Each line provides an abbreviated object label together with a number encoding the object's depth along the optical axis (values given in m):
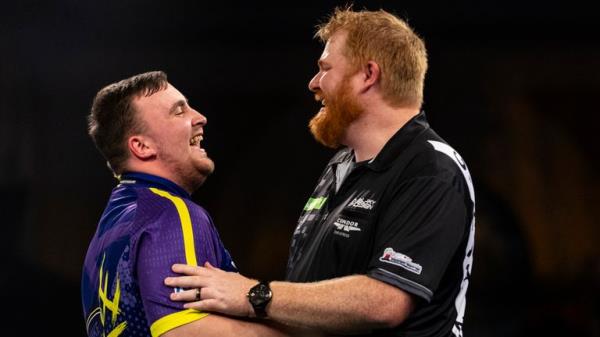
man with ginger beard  4.55
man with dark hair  4.62
